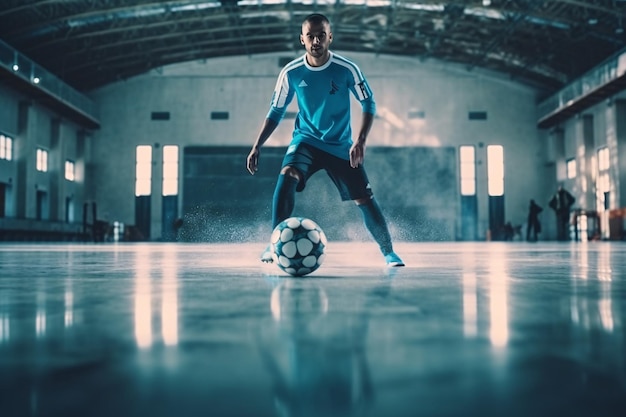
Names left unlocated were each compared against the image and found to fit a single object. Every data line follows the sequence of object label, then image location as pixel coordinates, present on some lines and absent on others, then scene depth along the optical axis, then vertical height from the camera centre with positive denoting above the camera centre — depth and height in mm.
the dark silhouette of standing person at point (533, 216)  22602 +677
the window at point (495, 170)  30922 +3337
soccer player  4574 +822
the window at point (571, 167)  28970 +3286
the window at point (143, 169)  30828 +3522
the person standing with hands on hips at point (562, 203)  19984 +1020
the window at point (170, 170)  30625 +3440
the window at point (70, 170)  29291 +3351
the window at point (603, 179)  25438 +2327
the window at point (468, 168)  30797 +3437
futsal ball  3656 -77
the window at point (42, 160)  26672 +3533
